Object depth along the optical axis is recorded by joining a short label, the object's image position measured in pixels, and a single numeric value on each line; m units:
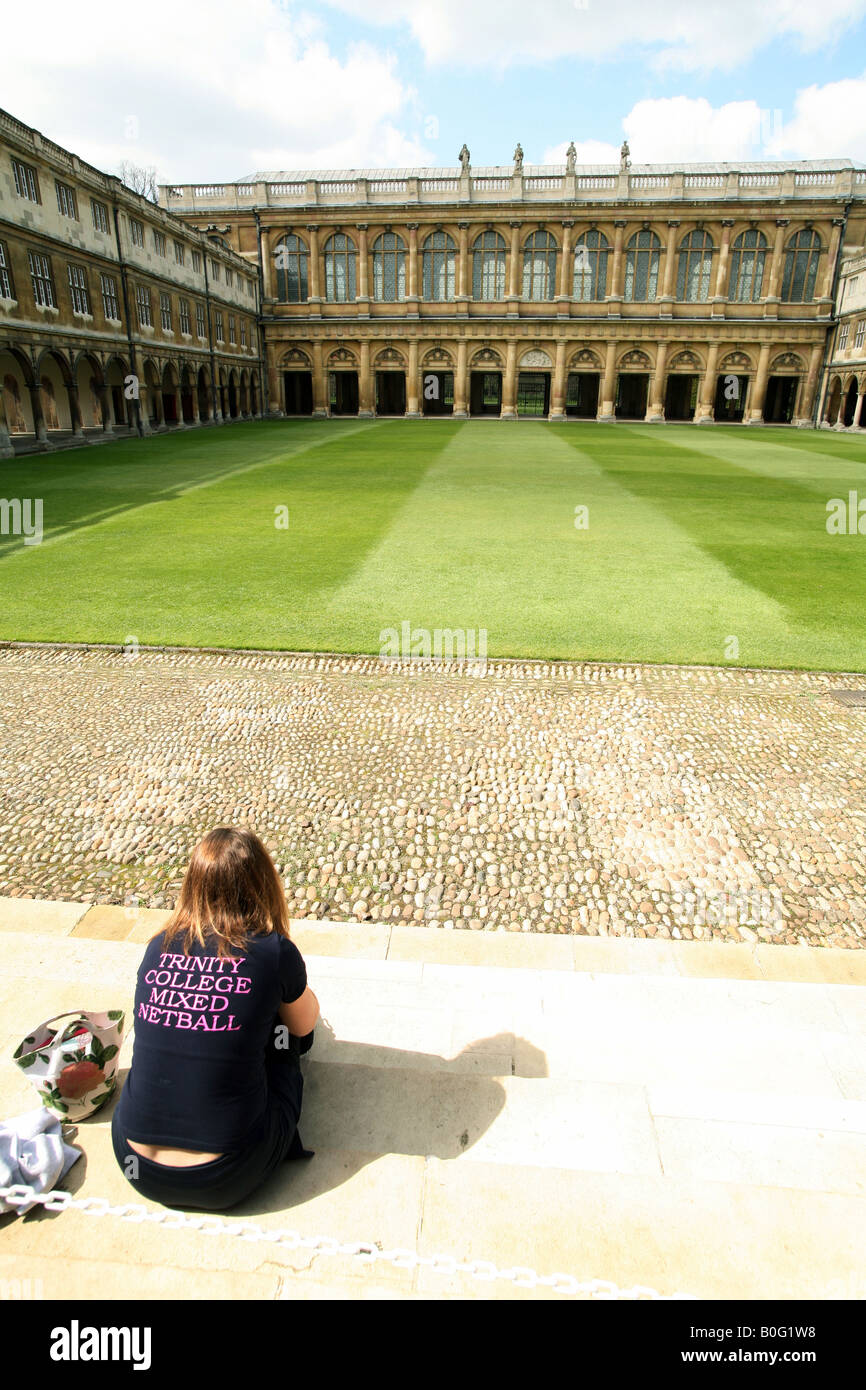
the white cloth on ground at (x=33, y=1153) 2.89
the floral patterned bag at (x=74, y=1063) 3.26
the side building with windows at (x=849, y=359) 48.50
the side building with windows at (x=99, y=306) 28.31
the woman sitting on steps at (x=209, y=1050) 2.80
